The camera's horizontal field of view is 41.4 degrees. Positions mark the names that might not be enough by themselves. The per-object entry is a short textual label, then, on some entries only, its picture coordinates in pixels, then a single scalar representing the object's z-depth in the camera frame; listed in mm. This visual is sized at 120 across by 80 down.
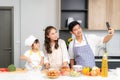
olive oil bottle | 1619
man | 1995
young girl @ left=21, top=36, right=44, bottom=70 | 2018
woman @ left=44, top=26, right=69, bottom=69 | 1998
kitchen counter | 1587
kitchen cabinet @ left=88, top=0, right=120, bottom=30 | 3173
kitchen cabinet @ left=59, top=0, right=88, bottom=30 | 3367
